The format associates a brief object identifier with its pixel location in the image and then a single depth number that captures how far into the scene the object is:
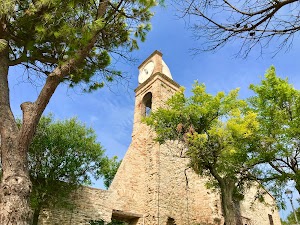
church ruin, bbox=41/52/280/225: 11.55
